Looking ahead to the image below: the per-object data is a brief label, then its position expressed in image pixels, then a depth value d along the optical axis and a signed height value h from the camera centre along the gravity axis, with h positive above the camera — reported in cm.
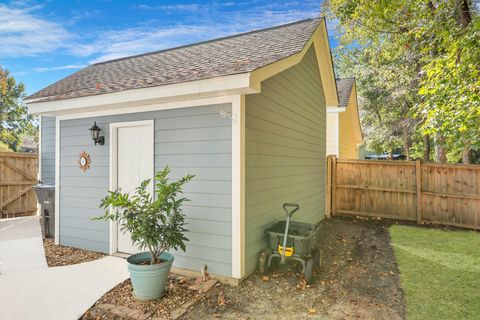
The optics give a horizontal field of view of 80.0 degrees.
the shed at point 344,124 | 1048 +164
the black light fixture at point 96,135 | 485 +50
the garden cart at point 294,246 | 391 -116
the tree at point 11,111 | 2183 +425
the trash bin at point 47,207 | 583 -88
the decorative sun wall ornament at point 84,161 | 511 +6
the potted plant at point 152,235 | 330 -85
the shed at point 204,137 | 380 +43
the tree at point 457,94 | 406 +110
